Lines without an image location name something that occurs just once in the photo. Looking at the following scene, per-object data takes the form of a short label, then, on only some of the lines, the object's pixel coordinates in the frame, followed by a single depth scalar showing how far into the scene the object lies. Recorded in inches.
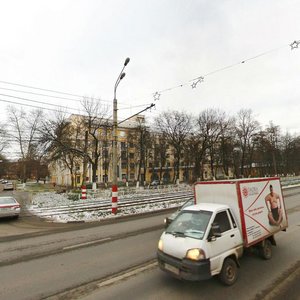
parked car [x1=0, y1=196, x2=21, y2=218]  568.9
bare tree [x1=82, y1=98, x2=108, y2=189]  1328.2
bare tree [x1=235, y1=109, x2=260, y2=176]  1985.7
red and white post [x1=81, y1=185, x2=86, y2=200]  975.3
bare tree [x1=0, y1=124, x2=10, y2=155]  1694.9
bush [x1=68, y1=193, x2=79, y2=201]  972.3
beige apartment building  1775.3
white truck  194.1
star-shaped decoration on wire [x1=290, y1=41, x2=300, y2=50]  401.9
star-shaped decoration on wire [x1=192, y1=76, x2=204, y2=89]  528.4
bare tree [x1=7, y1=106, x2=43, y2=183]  1592.5
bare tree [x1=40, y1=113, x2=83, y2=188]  1156.5
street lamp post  639.1
